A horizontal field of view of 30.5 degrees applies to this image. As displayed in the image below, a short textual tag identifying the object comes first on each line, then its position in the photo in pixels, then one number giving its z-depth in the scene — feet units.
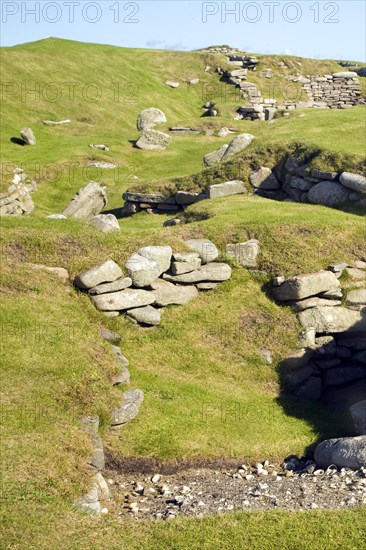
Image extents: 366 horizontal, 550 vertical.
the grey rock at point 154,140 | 153.79
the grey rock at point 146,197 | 102.89
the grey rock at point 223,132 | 166.05
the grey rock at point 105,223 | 77.61
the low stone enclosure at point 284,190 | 86.89
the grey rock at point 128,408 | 51.65
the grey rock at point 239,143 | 114.11
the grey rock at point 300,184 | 91.20
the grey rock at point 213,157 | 123.34
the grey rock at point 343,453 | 47.75
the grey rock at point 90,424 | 47.49
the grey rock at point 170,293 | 65.36
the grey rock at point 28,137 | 151.53
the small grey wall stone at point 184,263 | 66.18
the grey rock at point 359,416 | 53.62
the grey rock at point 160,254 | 65.46
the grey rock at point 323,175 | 88.84
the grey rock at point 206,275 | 66.59
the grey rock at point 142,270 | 64.18
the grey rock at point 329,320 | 65.10
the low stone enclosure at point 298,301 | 63.05
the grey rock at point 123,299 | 62.75
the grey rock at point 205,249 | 68.85
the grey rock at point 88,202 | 104.04
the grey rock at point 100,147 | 149.91
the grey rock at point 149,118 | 178.40
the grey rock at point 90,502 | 40.24
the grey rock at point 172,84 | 239.15
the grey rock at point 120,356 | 57.52
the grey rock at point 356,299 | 66.95
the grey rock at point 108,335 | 60.59
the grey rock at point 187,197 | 98.66
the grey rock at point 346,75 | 240.92
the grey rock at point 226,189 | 95.48
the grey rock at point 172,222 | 88.22
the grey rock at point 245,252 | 69.97
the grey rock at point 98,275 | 62.80
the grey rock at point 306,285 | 65.16
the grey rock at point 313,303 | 65.92
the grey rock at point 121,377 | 54.60
